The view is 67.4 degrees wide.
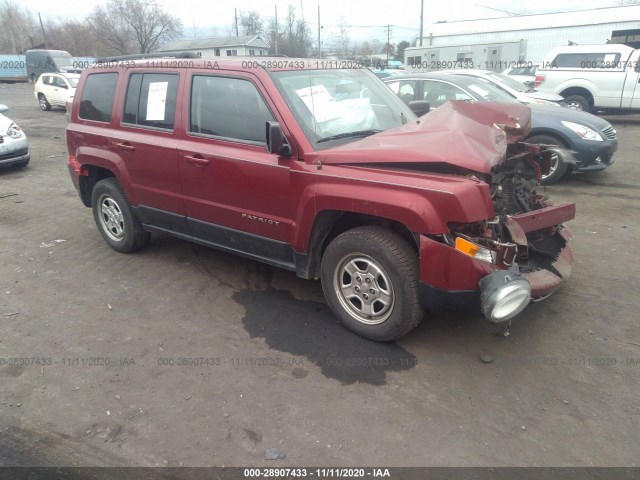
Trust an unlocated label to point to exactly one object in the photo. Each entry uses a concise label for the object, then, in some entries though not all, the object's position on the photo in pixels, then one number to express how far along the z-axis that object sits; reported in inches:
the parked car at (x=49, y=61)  1086.4
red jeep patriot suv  117.6
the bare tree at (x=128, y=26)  2058.3
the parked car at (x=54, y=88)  735.1
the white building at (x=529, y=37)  868.6
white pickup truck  523.8
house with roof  2024.7
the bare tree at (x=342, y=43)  2317.9
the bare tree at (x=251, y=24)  2677.2
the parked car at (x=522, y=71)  714.0
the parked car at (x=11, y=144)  353.4
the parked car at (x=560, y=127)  286.1
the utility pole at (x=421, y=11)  1526.7
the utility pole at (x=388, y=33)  2426.2
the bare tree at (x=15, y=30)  2910.9
